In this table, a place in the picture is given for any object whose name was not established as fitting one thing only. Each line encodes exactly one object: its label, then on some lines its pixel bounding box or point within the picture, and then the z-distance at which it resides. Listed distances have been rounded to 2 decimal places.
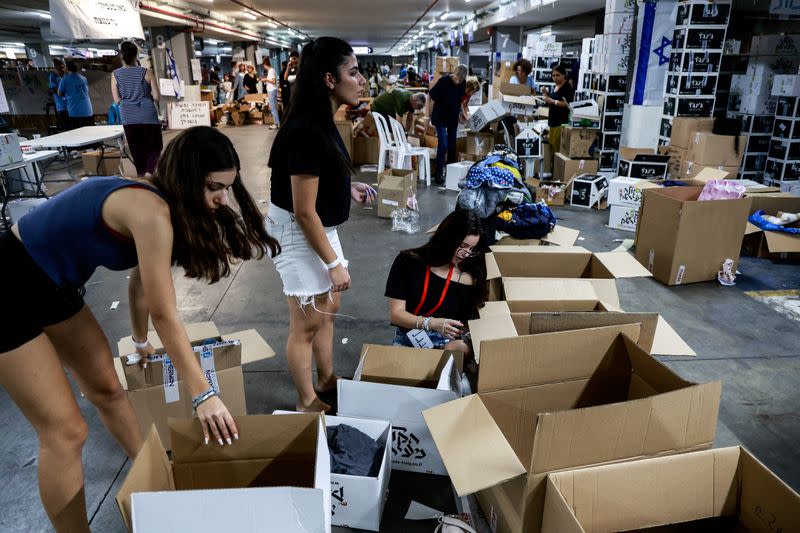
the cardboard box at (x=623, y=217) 4.75
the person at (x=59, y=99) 8.37
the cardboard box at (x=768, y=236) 3.90
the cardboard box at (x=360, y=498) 1.56
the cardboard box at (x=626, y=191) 4.68
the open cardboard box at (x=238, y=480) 1.07
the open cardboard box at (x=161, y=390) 1.86
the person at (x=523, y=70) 7.53
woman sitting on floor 2.18
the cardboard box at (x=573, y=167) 6.04
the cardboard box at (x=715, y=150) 5.31
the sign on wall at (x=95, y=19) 4.19
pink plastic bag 3.49
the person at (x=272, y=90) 11.84
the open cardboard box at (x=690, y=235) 3.38
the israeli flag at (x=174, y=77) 6.95
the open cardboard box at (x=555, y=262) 2.47
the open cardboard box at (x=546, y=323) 1.73
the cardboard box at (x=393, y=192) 5.11
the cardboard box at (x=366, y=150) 8.01
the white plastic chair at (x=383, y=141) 6.59
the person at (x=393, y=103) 6.79
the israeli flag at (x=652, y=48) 5.74
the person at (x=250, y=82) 15.02
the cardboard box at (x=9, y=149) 4.23
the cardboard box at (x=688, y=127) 5.52
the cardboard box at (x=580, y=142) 6.23
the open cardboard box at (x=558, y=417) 1.23
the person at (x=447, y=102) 6.31
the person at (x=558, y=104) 6.70
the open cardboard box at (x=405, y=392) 1.76
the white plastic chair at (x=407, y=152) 6.56
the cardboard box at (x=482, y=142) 7.05
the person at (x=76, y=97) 7.51
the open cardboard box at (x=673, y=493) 1.18
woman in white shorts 1.67
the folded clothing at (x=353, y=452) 1.60
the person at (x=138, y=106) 4.87
